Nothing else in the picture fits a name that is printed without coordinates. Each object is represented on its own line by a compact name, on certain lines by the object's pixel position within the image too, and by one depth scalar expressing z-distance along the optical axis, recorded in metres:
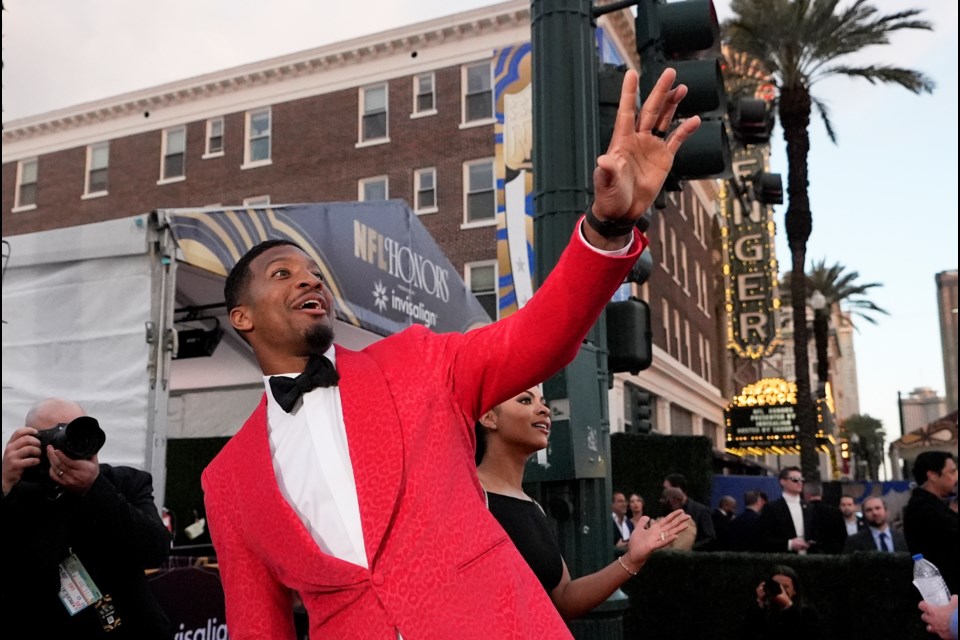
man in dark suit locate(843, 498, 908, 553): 9.73
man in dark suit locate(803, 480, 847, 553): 10.59
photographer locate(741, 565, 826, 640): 7.20
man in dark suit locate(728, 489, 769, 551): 11.07
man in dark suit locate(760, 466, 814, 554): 10.47
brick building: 26.94
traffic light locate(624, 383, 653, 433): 8.42
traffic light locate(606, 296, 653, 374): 5.28
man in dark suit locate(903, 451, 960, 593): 5.26
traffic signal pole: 4.75
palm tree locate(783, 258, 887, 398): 46.66
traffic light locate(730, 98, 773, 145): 6.76
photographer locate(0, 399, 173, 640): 3.15
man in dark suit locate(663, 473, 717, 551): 10.82
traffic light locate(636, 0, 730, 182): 5.33
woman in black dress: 3.04
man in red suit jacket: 1.82
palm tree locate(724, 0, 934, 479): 24.14
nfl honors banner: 7.19
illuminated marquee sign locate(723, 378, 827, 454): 37.19
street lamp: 38.38
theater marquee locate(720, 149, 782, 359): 36.34
